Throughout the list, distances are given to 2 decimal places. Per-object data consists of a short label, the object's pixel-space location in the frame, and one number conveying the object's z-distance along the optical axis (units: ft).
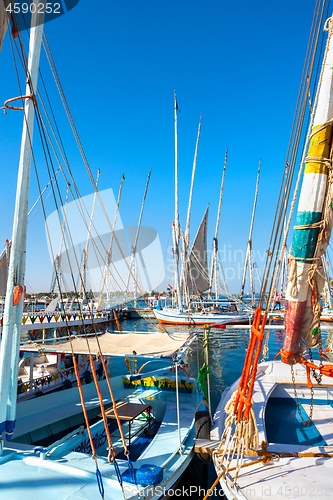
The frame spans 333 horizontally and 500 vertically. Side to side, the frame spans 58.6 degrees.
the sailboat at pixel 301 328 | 15.08
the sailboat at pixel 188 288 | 120.26
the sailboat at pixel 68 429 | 17.54
